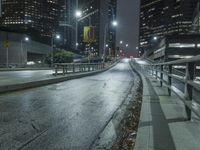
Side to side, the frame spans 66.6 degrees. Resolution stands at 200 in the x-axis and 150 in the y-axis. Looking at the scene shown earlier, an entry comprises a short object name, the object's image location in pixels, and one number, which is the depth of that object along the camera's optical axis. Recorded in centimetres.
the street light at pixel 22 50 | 4215
